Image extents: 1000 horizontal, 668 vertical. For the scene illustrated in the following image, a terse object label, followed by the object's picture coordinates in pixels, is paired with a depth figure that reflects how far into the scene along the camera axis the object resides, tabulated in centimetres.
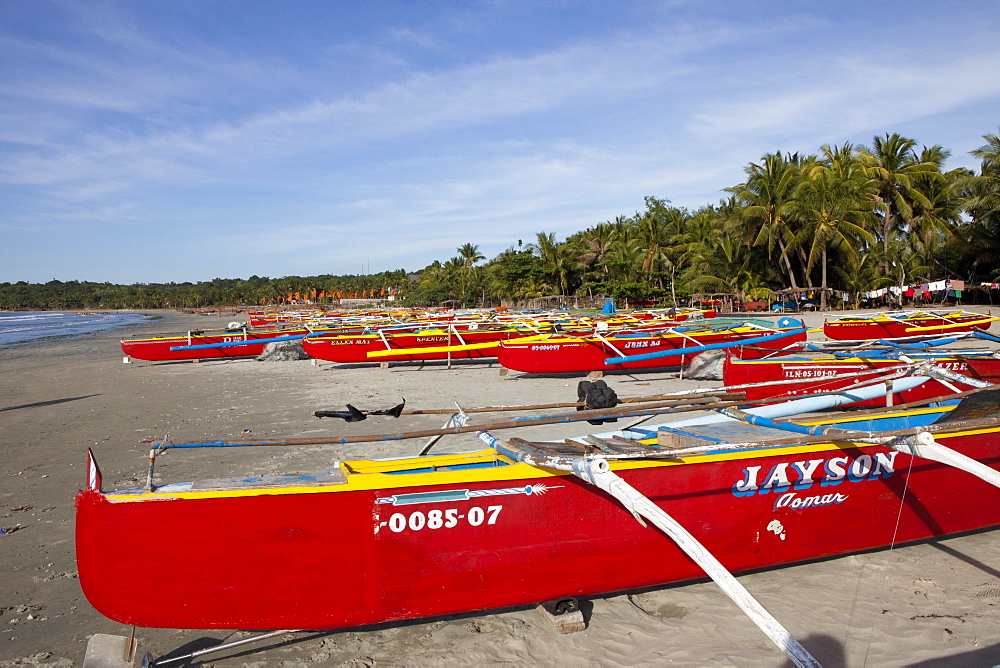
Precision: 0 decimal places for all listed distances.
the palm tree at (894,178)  3400
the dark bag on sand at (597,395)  557
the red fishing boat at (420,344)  1623
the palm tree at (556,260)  4756
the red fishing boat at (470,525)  338
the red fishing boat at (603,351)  1362
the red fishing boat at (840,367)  834
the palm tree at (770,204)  3200
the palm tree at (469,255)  6353
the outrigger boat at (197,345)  1955
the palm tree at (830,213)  3023
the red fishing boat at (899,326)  1638
